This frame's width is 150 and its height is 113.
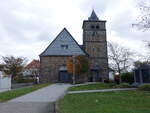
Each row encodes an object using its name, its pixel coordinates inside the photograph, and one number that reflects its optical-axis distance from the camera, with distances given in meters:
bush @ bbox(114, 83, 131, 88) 14.88
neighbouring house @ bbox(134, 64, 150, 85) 15.77
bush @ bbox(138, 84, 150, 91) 12.12
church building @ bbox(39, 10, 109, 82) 26.88
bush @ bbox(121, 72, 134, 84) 21.58
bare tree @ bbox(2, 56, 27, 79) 35.12
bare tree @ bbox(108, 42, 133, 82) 23.86
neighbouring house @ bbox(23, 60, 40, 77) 38.05
